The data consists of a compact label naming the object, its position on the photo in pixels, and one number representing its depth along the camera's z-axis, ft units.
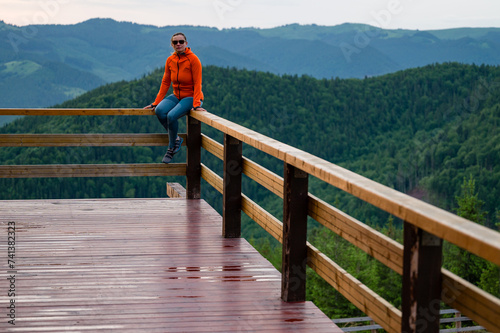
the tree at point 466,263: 131.75
